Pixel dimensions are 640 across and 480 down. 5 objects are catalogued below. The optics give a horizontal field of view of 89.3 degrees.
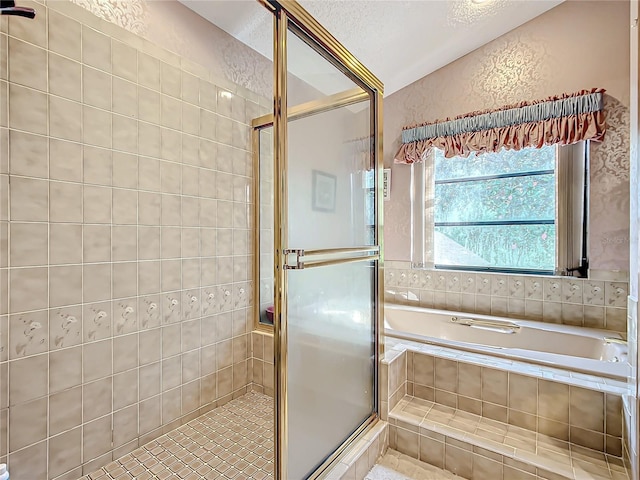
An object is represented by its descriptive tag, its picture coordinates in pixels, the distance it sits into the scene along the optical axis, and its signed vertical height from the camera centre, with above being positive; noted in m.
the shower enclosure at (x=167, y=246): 1.25 -0.03
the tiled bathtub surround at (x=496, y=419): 1.42 -0.91
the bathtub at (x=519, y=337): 1.68 -0.68
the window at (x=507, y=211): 2.45 +0.24
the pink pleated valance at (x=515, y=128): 2.29 +0.89
